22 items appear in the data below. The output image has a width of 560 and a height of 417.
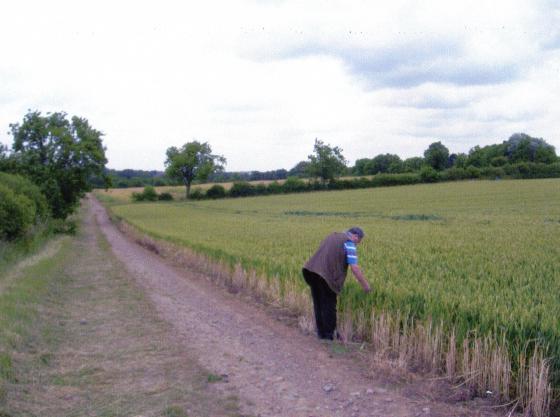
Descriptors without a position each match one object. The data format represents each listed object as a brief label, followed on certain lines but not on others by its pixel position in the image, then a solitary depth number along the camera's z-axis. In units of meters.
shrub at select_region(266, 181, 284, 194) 95.06
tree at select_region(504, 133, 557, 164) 115.44
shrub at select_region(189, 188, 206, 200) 97.62
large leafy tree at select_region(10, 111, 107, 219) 39.78
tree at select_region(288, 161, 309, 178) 155.81
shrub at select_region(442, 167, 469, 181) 93.12
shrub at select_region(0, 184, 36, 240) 20.34
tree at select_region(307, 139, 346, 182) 108.81
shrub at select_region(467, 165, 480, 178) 91.81
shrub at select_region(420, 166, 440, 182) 94.12
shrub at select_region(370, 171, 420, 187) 93.69
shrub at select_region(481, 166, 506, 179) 90.56
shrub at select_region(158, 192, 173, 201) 99.49
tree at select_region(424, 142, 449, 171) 131.75
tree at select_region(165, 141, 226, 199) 107.56
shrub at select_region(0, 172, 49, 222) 25.44
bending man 8.46
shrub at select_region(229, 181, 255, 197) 95.44
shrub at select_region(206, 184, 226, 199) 96.12
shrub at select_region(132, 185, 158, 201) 98.62
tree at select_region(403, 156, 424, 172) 138.50
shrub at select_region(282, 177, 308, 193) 95.25
